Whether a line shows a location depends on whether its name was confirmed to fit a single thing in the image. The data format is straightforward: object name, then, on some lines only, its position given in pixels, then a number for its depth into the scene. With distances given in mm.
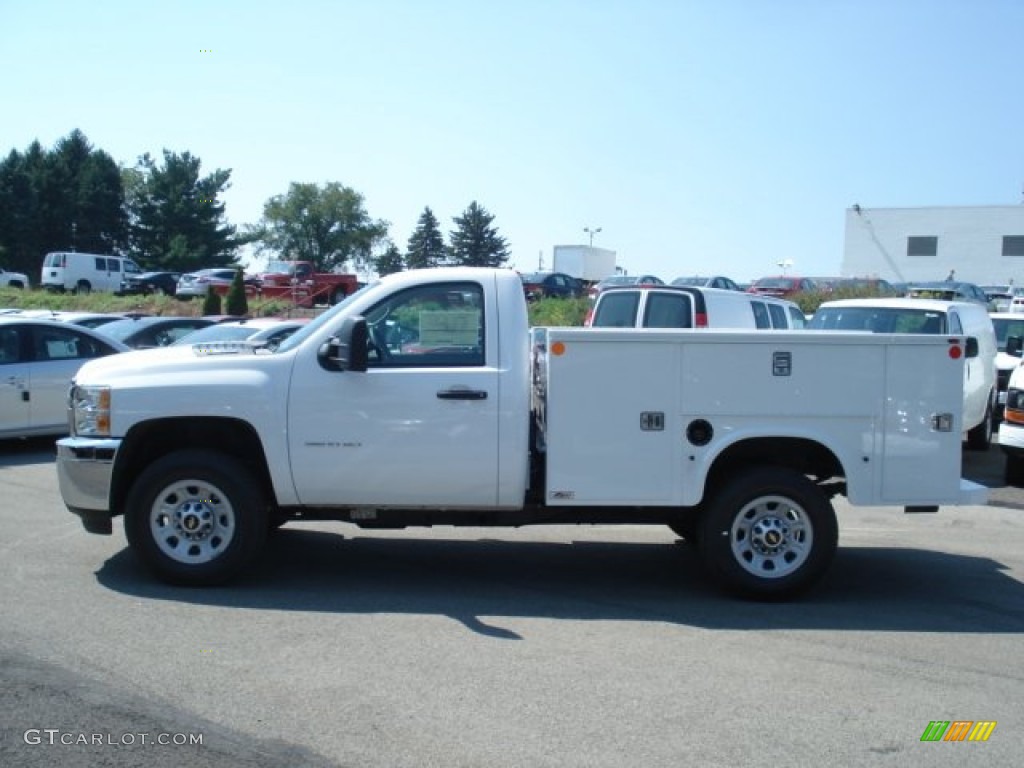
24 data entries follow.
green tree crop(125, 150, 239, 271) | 76250
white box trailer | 51125
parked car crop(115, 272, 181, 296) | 49216
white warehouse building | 57188
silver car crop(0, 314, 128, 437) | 12594
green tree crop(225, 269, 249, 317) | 33844
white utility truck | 6793
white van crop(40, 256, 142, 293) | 48125
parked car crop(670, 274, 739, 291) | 32188
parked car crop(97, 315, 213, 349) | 15938
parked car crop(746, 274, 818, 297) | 33844
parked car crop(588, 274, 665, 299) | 35047
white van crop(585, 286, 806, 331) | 14352
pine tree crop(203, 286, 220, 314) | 33625
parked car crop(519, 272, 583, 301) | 38469
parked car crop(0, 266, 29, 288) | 53344
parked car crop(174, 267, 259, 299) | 43781
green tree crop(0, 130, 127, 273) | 71188
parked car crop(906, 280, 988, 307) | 33012
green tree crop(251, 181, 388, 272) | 88244
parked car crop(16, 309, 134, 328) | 18109
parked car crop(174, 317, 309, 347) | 13695
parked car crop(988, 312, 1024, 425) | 16547
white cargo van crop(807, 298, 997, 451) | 13359
